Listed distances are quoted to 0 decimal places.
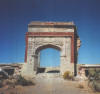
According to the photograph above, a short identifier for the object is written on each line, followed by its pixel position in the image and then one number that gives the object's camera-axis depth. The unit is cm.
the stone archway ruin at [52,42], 1785
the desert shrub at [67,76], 1564
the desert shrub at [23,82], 1288
